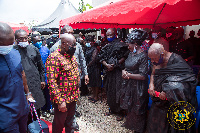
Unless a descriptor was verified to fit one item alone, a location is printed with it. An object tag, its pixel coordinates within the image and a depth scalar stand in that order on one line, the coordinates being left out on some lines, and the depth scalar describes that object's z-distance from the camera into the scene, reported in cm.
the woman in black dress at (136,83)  292
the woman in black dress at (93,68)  503
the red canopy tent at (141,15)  181
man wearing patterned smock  233
